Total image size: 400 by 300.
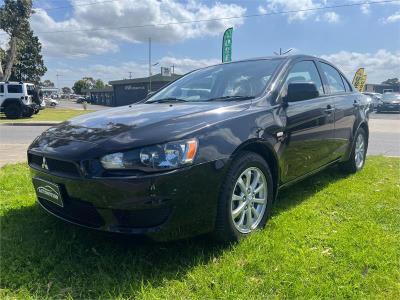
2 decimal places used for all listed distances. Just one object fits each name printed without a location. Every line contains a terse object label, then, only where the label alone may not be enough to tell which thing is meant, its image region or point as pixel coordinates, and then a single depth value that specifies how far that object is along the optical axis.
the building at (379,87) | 75.68
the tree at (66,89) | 162.05
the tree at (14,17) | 32.09
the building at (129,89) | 47.06
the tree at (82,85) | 114.44
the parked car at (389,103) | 26.92
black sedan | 2.37
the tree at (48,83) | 139.57
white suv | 19.64
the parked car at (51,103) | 50.88
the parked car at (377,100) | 27.68
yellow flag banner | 27.27
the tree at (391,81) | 84.71
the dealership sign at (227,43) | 19.55
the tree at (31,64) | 52.75
